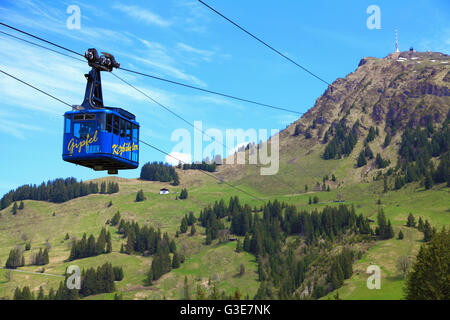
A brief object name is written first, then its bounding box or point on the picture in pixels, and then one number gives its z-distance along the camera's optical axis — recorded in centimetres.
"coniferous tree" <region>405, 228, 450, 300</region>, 11262
